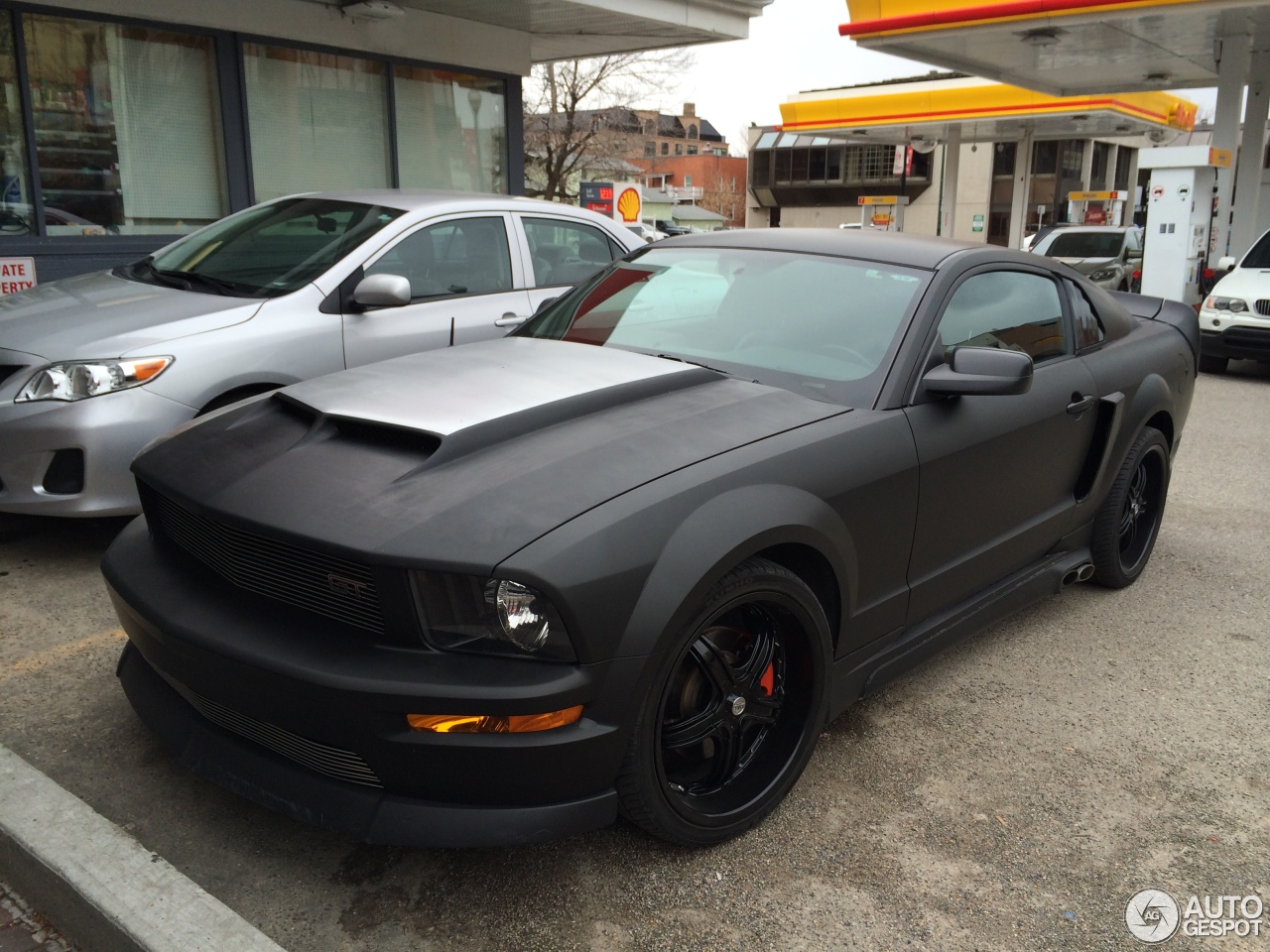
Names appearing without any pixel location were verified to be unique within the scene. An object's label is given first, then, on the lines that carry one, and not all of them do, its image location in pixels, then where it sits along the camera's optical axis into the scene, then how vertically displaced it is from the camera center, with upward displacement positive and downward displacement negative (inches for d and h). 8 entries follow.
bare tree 1358.3 +139.5
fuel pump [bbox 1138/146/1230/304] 565.9 +0.9
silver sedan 164.9 -16.6
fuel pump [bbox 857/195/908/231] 1213.7 +14.1
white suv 422.6 -39.0
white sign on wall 314.8 -16.1
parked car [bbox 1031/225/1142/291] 698.8 -17.8
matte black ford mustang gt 86.0 -30.1
